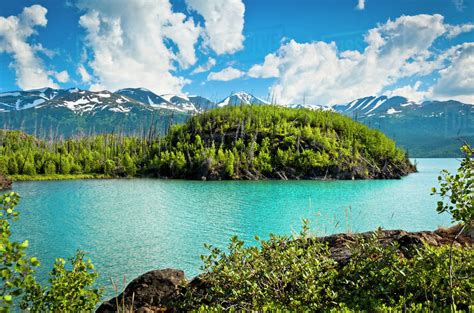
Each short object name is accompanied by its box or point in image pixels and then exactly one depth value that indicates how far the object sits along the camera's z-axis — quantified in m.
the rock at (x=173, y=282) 10.04
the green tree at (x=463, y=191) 5.77
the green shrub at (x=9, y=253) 4.33
